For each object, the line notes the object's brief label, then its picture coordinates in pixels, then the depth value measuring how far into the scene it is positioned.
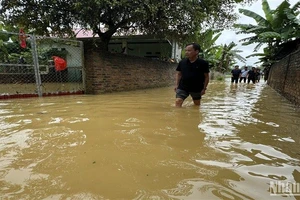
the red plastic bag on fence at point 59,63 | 8.15
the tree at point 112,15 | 7.73
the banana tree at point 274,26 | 11.12
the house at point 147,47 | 16.58
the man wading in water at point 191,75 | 4.71
